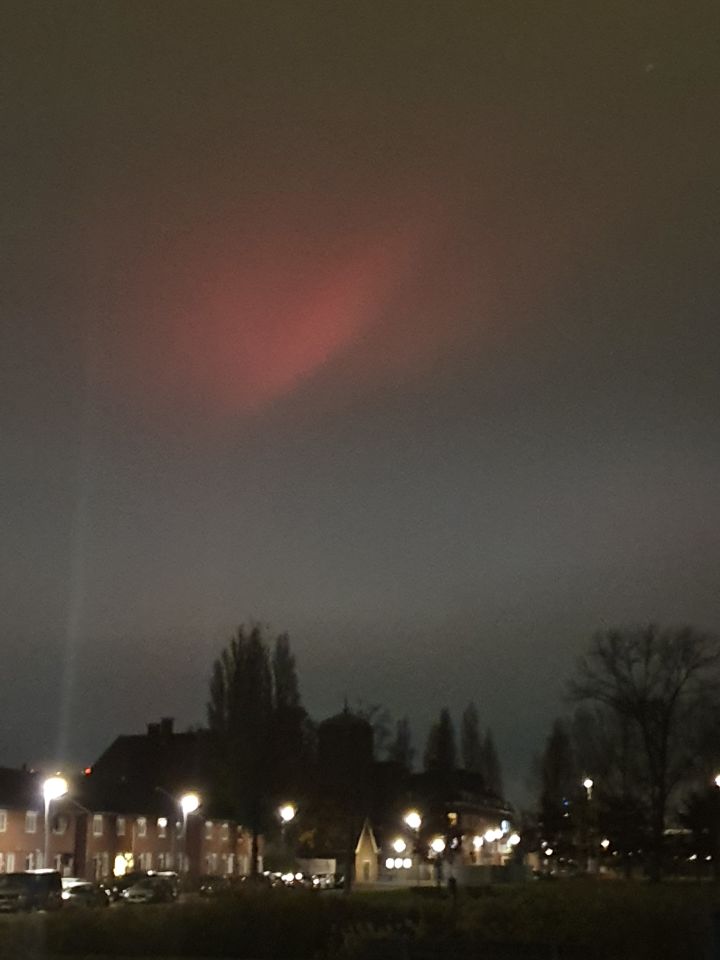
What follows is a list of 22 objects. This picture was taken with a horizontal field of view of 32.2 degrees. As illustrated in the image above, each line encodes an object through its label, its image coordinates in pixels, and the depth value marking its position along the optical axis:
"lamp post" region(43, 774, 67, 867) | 41.19
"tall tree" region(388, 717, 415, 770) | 118.99
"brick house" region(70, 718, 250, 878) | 84.00
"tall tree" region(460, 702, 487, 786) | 151.00
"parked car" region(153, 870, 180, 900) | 55.22
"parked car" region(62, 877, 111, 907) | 49.69
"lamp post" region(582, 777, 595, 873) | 69.61
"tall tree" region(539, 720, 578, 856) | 85.44
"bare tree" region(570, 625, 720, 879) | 63.38
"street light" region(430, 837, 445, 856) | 81.13
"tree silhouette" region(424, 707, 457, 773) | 141.25
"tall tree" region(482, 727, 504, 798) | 155.00
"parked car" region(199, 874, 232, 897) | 57.94
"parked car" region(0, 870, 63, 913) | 46.19
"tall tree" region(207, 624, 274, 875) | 72.50
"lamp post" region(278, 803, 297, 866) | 62.35
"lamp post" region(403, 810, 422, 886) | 67.81
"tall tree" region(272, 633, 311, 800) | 73.50
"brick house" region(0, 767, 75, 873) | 76.81
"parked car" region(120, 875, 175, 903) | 52.34
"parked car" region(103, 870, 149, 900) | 59.69
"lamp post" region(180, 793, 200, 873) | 54.19
